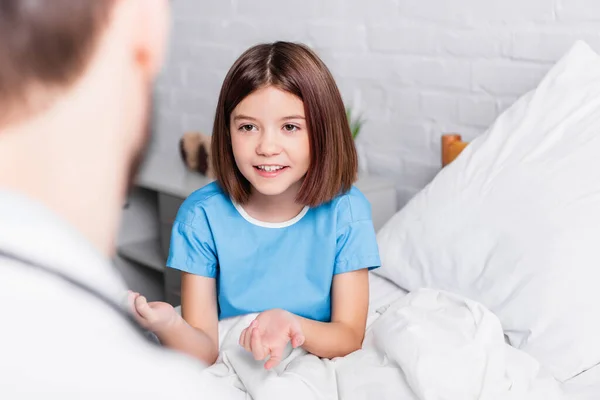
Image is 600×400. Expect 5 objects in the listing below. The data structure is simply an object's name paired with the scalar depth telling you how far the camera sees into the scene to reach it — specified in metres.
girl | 1.16
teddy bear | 2.05
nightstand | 1.95
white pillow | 1.21
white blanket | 1.01
